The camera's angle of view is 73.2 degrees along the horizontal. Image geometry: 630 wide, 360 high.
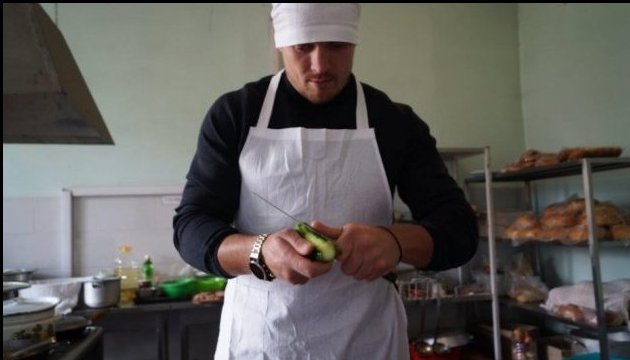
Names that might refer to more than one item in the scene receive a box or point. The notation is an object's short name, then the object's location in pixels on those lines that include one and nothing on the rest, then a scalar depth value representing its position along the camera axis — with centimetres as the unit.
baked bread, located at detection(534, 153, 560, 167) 210
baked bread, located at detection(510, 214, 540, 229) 226
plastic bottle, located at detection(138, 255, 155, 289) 231
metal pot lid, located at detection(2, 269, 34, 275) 223
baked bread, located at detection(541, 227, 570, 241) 203
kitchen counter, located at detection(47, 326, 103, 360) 116
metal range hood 112
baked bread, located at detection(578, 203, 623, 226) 189
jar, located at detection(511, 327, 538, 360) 223
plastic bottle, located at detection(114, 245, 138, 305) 228
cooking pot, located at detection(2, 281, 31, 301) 128
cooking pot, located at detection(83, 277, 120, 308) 209
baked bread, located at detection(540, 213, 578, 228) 205
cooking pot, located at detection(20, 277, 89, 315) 202
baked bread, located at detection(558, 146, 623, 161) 192
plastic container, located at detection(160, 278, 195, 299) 226
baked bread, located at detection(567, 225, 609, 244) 188
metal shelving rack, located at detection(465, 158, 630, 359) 179
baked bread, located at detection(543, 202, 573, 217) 210
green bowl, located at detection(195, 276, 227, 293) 233
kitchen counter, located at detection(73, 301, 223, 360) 218
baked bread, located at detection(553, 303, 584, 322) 193
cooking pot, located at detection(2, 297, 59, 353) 108
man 87
